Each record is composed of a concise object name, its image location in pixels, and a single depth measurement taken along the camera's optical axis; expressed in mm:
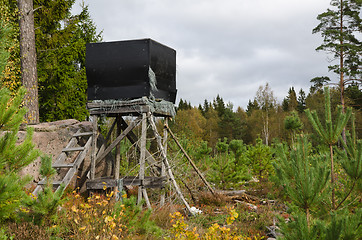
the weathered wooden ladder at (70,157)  6884
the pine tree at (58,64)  13023
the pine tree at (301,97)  56284
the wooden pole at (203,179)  7870
